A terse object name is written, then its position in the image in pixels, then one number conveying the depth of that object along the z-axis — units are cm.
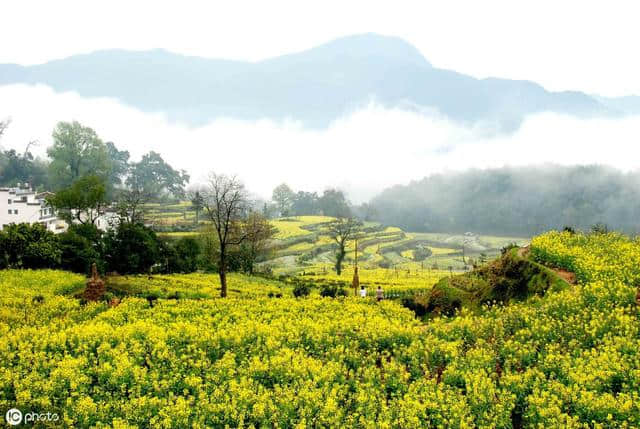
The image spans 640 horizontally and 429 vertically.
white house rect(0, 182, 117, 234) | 6444
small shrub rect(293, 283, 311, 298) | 3222
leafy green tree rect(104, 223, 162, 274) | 4319
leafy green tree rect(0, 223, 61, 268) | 3322
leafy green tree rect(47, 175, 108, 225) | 5322
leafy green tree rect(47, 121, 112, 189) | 8331
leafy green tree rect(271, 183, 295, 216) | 14362
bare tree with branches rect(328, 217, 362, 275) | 6462
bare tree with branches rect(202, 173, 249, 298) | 3006
